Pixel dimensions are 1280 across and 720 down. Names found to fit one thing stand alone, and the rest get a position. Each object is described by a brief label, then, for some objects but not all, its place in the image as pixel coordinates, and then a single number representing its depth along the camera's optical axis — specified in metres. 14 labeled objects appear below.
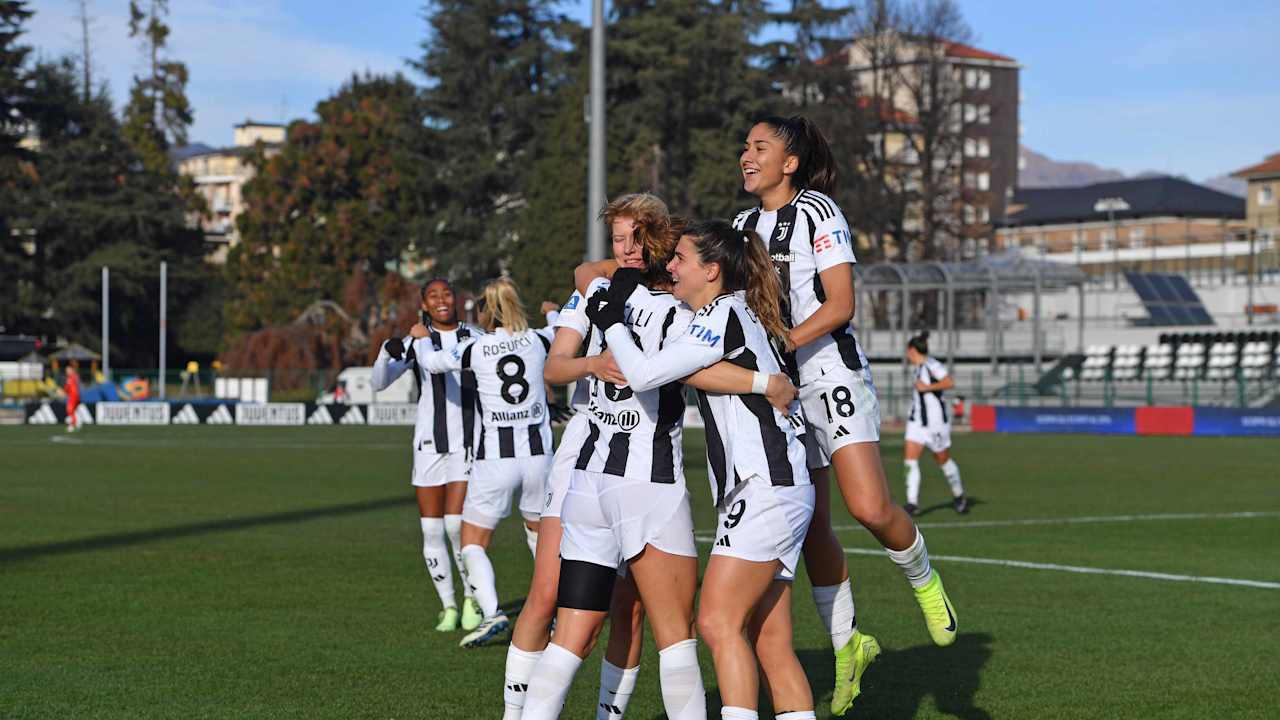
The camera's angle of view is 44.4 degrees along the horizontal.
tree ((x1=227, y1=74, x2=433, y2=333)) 76.31
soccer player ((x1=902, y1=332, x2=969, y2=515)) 19.14
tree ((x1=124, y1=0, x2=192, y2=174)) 92.81
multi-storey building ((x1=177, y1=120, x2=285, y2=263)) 157.88
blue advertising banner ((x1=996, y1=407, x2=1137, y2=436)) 43.22
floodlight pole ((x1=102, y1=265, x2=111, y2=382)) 66.81
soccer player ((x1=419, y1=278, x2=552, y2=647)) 9.38
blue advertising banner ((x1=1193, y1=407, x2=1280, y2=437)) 40.91
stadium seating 51.84
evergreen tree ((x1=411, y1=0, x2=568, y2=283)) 74.69
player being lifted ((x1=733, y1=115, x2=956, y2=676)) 6.58
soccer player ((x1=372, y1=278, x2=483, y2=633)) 10.27
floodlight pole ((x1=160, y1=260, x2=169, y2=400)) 64.25
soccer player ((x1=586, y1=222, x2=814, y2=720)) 5.45
